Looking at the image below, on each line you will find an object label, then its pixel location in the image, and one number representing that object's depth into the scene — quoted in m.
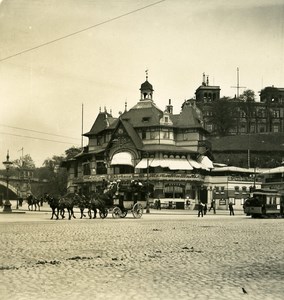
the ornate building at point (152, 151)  71.38
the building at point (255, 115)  114.62
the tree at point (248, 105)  112.31
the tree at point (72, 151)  90.65
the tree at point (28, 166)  80.12
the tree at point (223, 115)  111.31
